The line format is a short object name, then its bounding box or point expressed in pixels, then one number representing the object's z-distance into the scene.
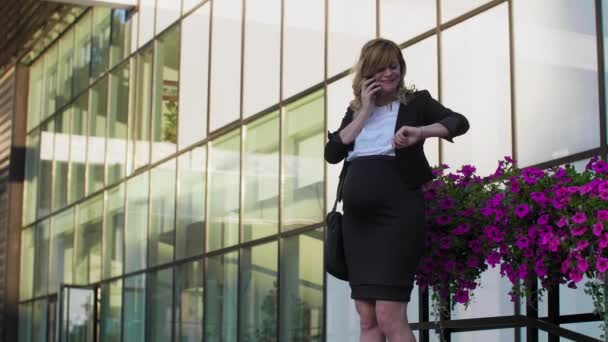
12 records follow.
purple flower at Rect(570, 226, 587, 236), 4.32
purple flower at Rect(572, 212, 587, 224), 4.32
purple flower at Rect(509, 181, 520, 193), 4.84
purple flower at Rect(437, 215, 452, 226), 5.01
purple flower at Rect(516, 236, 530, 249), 4.70
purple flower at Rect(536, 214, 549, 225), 4.61
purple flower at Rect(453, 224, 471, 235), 5.00
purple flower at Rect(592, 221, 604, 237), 4.24
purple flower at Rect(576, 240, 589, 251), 4.30
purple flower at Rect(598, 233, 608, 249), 4.22
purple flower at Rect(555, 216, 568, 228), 4.45
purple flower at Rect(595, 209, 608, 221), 4.24
